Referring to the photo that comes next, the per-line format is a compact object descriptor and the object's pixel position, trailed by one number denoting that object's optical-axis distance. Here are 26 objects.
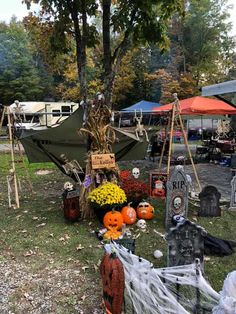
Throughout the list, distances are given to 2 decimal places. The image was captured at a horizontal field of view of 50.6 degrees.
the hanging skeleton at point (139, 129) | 5.62
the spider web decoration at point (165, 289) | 1.69
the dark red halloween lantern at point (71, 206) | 4.01
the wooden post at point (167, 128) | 5.20
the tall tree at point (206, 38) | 20.06
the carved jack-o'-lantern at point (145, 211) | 4.04
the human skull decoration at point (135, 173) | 4.91
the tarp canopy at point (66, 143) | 4.88
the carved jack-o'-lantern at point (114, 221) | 3.64
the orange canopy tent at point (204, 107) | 7.04
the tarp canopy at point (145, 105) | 13.36
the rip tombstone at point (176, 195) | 3.78
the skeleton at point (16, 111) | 4.91
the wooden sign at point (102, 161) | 4.08
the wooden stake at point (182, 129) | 4.88
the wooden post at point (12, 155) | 4.73
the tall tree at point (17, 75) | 22.50
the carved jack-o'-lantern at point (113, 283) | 1.95
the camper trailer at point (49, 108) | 16.83
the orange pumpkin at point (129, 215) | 3.89
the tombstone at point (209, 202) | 4.13
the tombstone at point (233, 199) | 4.46
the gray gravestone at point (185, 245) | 2.53
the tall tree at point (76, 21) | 4.81
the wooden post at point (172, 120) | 4.93
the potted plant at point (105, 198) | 3.81
